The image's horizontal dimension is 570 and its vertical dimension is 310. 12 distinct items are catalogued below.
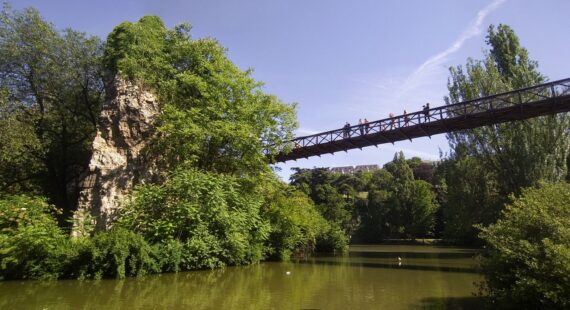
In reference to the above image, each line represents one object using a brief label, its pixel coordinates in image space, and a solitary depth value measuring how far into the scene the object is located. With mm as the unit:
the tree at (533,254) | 7000
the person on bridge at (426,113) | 21312
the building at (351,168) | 138888
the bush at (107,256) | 14820
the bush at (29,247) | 14258
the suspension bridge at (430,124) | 18344
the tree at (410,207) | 56469
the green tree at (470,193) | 26984
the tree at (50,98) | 23344
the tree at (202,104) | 21562
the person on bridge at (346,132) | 24297
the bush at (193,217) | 17500
